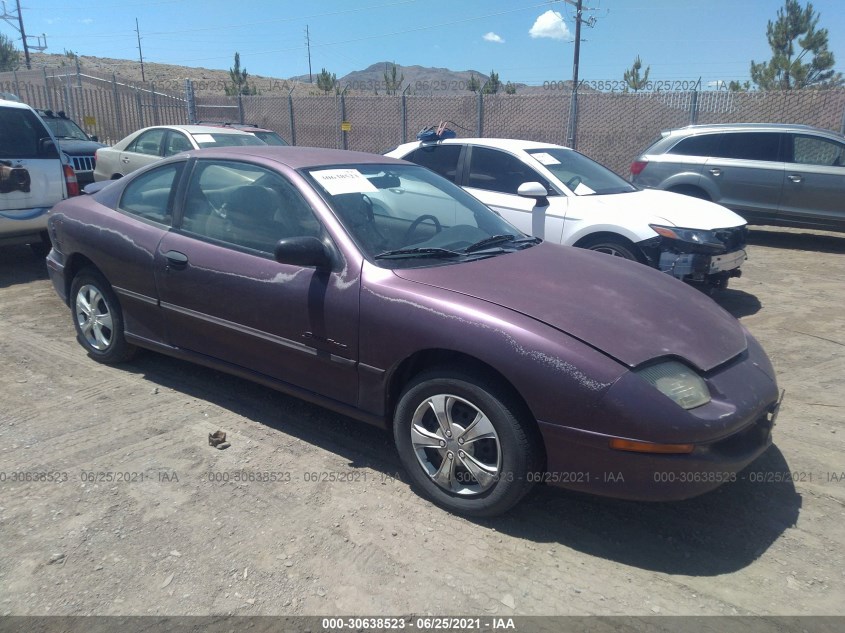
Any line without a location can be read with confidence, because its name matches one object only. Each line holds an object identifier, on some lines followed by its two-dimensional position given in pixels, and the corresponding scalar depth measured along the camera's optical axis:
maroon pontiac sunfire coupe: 2.87
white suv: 7.23
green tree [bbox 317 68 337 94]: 36.34
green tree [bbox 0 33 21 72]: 48.01
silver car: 9.65
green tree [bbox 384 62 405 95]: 40.77
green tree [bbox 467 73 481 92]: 33.66
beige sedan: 10.18
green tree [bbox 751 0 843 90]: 25.03
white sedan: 6.19
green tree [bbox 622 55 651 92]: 34.12
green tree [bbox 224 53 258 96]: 42.53
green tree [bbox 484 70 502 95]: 29.59
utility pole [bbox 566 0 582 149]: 14.45
